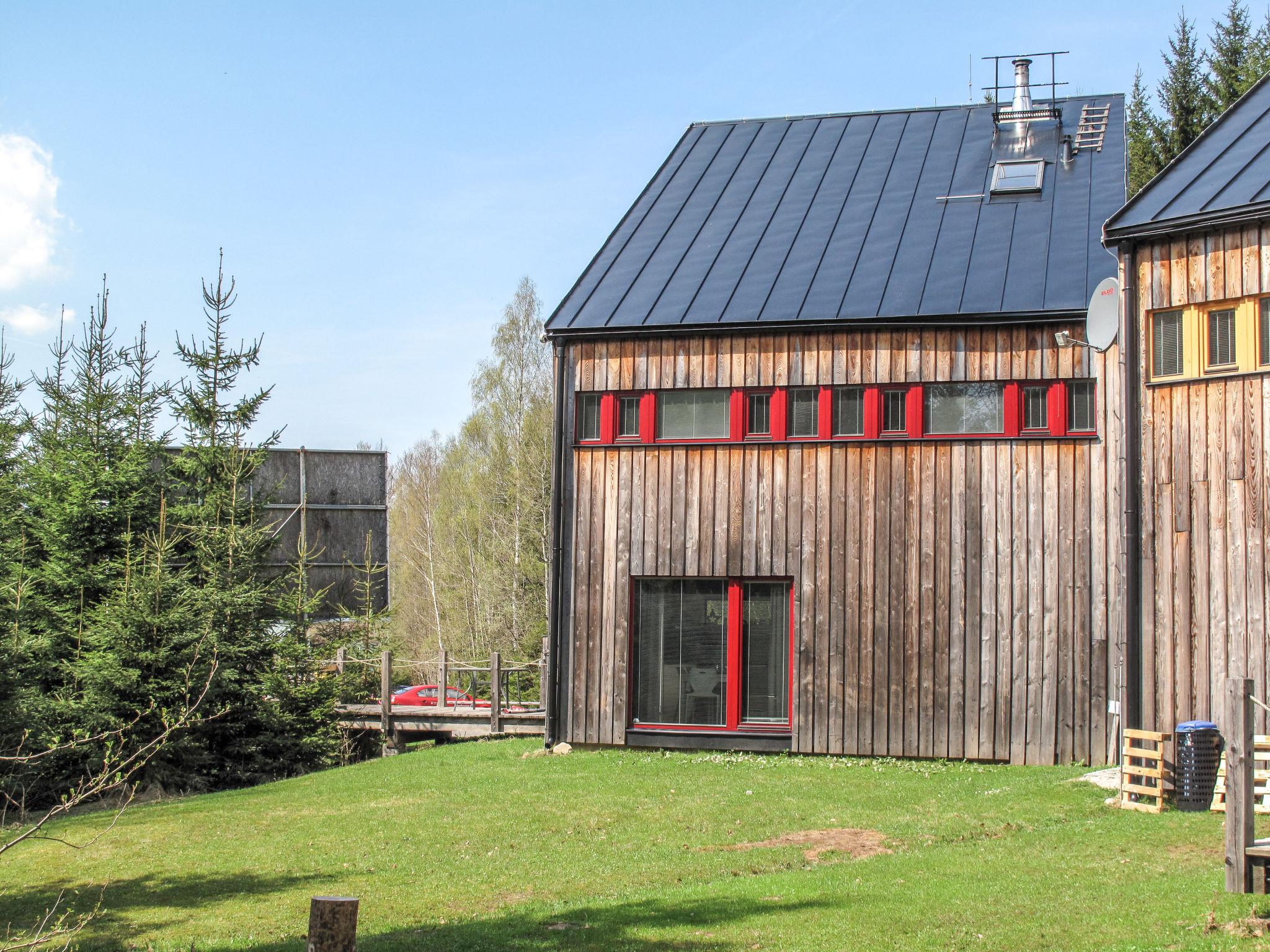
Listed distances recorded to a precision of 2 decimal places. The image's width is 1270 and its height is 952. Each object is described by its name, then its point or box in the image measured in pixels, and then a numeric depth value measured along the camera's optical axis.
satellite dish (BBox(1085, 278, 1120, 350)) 13.92
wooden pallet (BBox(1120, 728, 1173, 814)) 11.69
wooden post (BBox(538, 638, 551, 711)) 17.42
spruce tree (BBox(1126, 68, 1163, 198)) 29.88
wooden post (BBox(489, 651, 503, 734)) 20.36
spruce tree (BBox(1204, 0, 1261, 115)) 29.42
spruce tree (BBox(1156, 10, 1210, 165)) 29.77
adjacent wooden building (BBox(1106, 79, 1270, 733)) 12.47
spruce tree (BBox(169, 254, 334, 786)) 18.12
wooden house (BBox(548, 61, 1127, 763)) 15.59
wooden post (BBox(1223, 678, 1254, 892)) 7.85
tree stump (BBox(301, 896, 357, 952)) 5.27
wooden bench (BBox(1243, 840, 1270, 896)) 7.91
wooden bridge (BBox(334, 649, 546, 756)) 20.66
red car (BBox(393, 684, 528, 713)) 23.61
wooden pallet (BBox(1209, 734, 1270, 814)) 11.28
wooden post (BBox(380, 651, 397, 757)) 20.97
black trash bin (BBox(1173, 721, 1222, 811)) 11.69
